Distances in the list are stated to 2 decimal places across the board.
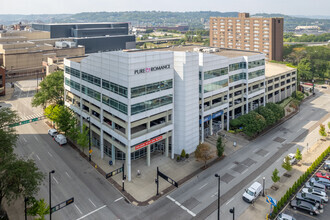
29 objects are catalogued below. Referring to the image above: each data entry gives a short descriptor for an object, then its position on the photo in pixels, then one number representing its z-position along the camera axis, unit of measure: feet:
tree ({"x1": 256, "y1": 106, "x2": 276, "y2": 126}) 212.43
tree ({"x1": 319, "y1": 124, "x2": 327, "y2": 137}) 202.69
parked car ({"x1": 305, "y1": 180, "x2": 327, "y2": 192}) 137.86
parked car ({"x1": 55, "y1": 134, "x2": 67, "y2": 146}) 190.90
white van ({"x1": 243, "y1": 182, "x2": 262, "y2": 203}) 129.80
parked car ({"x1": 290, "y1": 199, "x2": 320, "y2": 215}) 121.29
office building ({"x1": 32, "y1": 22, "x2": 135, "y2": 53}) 537.65
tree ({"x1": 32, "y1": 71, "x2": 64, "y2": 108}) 225.97
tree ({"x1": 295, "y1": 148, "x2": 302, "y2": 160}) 162.87
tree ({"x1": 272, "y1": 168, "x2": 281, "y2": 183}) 136.58
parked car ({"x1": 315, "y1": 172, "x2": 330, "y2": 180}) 148.97
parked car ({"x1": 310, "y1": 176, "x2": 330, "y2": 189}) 142.61
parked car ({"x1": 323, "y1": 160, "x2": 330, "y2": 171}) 160.35
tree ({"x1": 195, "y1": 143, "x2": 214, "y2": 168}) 157.69
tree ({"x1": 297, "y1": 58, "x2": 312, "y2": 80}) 393.50
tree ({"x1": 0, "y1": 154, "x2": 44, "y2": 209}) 102.17
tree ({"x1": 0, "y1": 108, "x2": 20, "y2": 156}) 119.05
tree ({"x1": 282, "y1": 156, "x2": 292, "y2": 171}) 148.97
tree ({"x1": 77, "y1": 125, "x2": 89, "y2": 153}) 168.25
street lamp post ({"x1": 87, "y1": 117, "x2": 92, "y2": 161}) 168.83
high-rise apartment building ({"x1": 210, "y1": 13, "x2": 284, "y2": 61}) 461.78
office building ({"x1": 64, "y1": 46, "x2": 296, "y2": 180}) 145.89
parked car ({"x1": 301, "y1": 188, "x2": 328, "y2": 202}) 130.47
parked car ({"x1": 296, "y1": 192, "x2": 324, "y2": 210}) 125.23
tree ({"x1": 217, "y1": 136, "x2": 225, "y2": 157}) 169.78
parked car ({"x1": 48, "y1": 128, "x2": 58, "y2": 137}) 205.95
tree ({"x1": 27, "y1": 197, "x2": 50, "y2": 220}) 106.32
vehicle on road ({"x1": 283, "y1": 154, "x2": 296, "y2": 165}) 166.48
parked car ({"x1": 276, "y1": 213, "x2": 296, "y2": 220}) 114.42
